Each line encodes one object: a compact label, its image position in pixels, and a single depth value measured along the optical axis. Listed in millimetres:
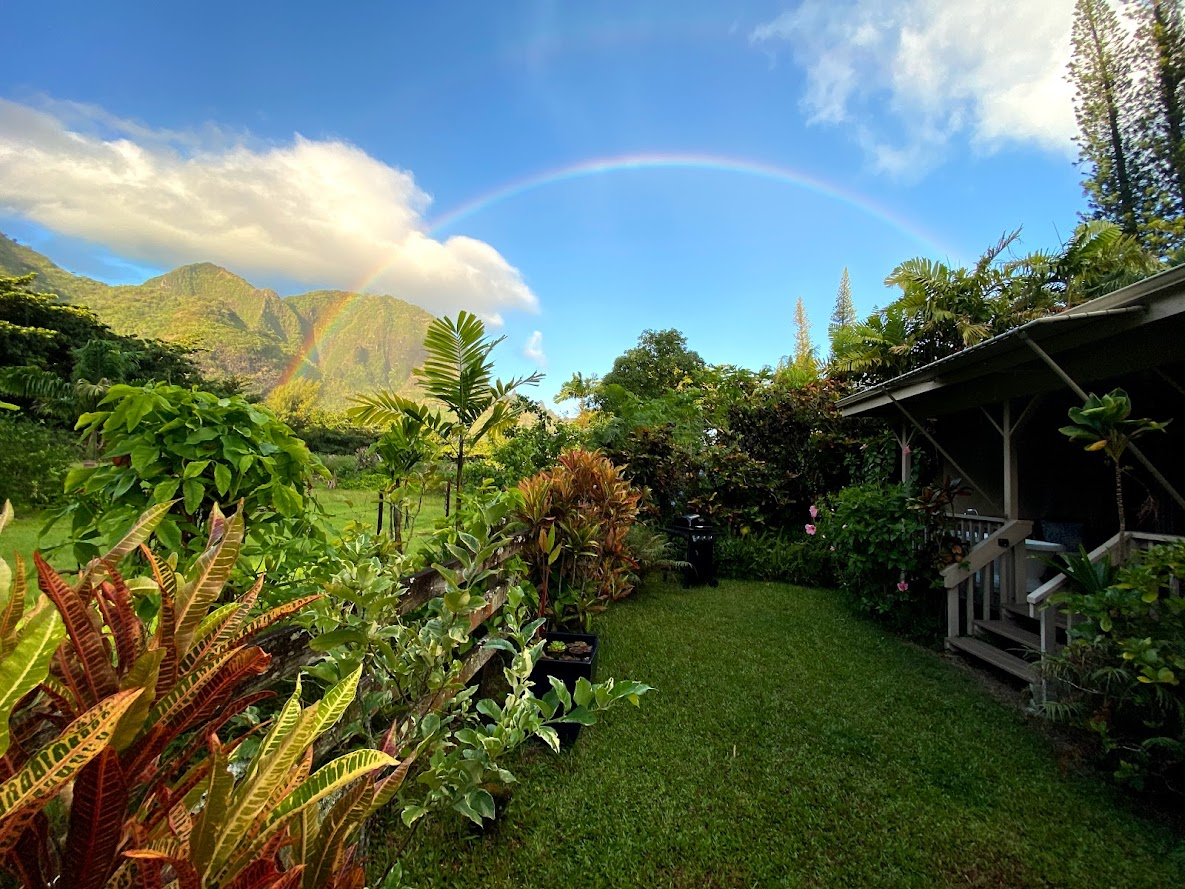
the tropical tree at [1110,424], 2664
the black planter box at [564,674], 2777
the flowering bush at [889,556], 4586
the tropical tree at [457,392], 4055
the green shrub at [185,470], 1720
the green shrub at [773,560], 6707
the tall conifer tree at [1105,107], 17094
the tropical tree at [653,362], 29344
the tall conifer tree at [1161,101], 16094
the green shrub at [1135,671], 2279
